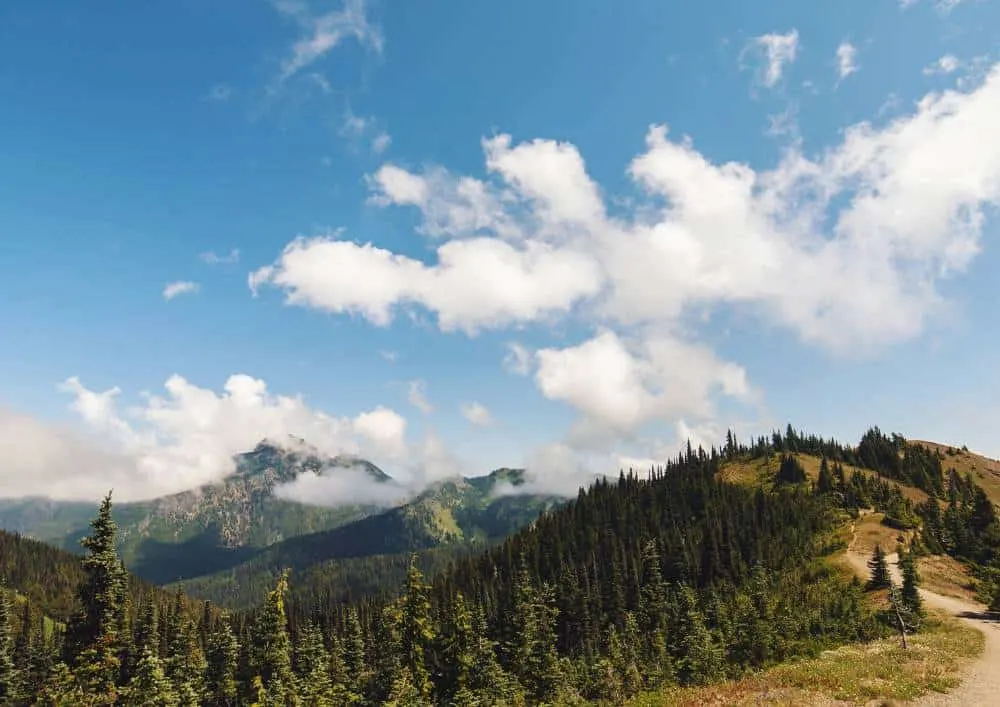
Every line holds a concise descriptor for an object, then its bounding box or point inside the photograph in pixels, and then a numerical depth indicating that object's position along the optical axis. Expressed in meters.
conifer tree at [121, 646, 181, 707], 40.25
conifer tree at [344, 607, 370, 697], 86.34
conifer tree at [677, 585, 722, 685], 46.27
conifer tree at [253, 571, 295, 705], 47.69
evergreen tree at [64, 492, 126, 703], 35.16
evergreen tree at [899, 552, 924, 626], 61.25
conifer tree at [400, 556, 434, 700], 39.84
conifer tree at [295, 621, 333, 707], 50.22
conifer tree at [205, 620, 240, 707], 82.12
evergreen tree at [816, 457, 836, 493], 166.75
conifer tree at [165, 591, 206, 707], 75.12
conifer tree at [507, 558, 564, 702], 47.00
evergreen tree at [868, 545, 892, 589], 77.94
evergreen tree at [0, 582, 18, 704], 78.12
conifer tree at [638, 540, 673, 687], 49.28
